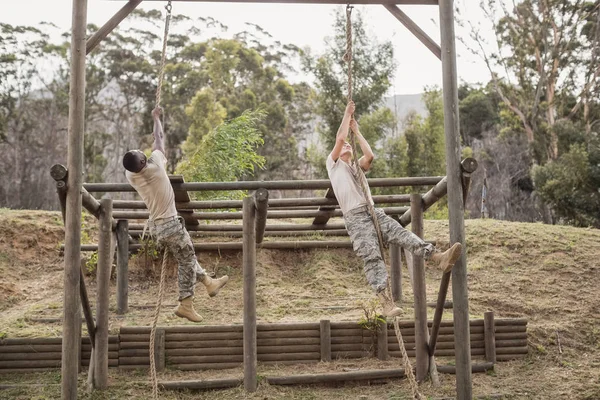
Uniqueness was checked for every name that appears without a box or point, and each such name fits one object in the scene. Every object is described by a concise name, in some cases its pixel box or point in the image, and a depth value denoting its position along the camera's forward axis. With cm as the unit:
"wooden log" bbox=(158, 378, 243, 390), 616
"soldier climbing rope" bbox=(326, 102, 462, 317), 488
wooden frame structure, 489
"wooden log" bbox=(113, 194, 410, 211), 627
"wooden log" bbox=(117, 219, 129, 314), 795
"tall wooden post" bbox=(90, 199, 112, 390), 612
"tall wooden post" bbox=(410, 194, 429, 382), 625
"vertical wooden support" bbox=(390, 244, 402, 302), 833
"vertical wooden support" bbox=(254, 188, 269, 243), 556
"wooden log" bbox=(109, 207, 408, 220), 690
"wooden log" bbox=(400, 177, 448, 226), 532
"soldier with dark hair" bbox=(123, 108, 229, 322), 519
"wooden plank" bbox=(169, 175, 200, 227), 563
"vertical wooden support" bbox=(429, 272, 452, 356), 533
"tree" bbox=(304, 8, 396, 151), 2150
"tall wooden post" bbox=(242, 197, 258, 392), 615
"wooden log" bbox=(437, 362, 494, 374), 665
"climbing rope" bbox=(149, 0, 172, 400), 495
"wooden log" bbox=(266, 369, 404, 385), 631
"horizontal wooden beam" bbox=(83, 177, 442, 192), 577
